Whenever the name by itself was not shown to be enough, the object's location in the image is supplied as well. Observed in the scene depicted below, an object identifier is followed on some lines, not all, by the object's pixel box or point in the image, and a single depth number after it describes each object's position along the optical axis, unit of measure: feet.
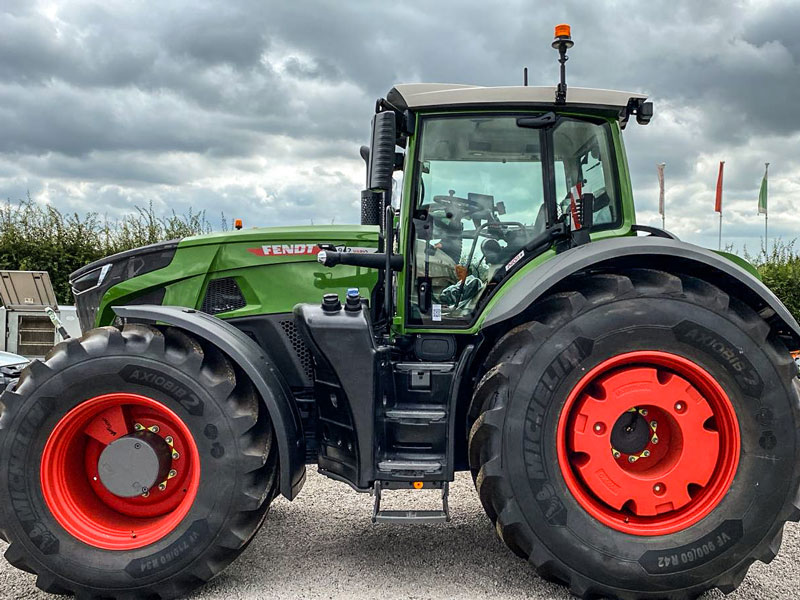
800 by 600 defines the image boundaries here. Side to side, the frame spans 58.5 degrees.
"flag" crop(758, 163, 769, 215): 57.88
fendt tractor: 11.41
